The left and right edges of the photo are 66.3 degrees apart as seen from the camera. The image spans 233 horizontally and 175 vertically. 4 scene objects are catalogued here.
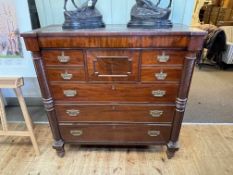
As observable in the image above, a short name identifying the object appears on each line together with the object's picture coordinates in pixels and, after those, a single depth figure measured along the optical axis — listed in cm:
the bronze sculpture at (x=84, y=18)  127
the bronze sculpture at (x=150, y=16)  125
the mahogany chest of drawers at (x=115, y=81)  111
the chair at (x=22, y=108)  139
